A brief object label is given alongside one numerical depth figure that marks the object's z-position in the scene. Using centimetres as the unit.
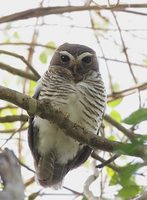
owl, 716
